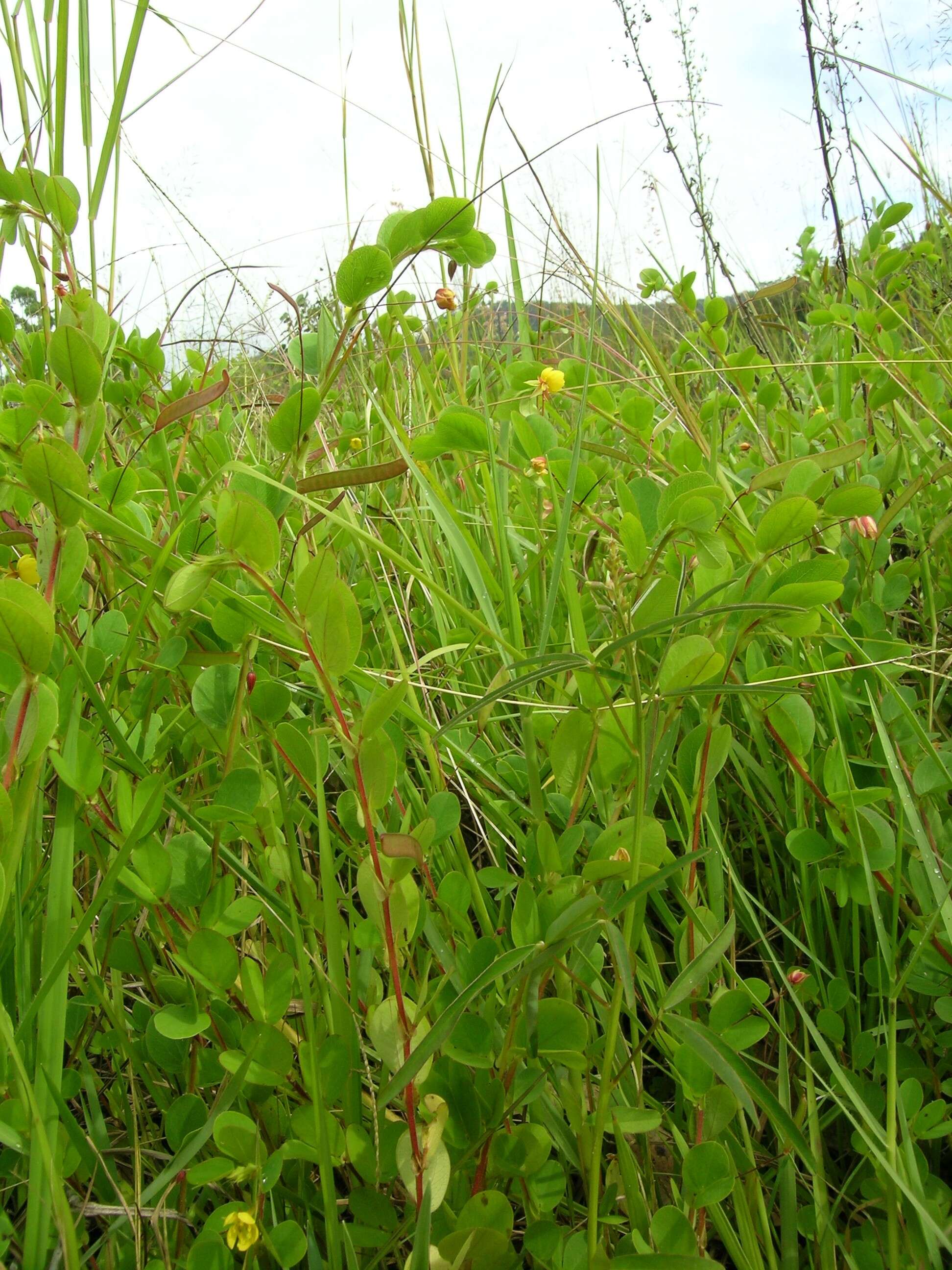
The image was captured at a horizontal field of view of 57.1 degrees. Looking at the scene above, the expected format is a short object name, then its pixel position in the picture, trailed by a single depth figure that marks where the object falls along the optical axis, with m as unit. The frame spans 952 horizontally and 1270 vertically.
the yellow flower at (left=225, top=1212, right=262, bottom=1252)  0.54
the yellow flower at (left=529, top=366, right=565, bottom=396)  1.03
